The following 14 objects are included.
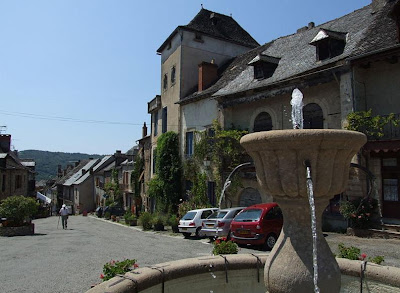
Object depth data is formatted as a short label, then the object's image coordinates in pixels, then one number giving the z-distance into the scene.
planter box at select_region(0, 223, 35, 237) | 17.83
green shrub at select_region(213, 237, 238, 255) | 7.31
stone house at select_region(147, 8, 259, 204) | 25.41
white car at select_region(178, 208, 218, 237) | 16.49
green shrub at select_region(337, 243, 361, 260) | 5.89
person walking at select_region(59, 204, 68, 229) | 21.74
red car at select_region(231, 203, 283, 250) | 11.93
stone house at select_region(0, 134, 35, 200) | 34.66
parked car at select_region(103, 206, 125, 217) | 40.66
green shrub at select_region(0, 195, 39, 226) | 17.78
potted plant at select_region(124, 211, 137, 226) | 26.61
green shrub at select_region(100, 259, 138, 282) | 5.02
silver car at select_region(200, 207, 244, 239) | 13.77
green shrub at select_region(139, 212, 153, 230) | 22.23
